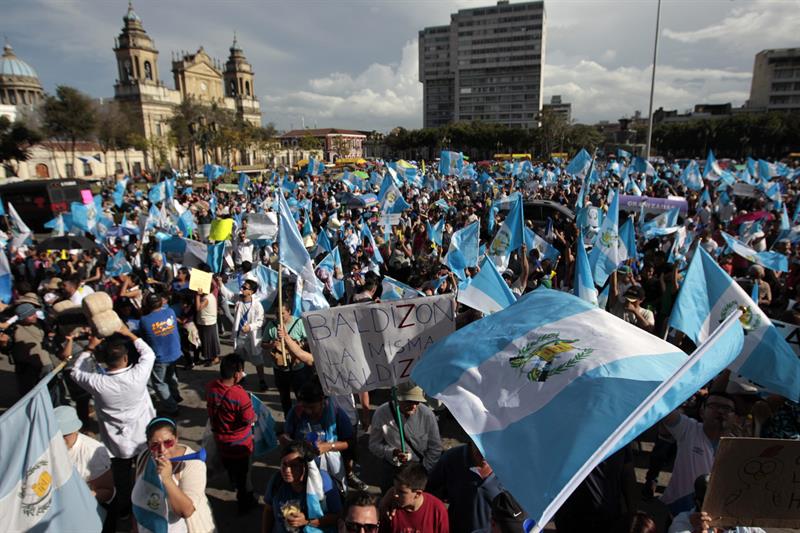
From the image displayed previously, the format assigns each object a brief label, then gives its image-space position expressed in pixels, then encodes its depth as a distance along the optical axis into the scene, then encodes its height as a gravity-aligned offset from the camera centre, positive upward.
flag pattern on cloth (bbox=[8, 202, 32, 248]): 10.79 -1.47
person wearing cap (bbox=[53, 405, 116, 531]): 2.89 -1.86
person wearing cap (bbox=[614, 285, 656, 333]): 5.04 -1.67
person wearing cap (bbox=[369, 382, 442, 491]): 3.29 -1.93
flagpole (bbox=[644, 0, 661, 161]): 24.01 +3.92
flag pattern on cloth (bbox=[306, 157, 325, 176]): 23.82 -0.01
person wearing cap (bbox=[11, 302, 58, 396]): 4.82 -1.90
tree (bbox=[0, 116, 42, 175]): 44.06 +3.24
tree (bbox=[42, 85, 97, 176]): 44.38 +5.50
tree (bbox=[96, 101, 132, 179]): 49.56 +4.72
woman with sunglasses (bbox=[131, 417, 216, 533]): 2.49 -1.76
